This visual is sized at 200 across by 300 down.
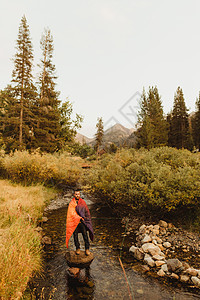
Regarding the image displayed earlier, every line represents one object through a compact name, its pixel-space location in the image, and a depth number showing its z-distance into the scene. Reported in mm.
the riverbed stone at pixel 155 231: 6661
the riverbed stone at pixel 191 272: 4359
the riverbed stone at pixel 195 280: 4116
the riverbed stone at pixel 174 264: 4598
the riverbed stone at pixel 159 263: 4914
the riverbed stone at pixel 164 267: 4666
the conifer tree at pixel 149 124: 25828
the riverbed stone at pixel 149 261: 4949
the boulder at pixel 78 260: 4836
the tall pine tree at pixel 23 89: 19983
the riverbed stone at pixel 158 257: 5095
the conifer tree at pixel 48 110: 21784
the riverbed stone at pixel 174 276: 4395
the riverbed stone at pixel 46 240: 6255
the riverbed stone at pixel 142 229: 6994
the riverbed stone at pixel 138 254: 5367
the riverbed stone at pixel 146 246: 5566
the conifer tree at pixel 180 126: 39828
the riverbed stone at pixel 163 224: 7123
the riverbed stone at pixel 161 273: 4542
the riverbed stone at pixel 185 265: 4614
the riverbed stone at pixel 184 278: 4268
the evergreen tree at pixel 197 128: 39381
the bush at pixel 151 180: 7020
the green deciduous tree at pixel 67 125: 23844
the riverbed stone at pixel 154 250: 5332
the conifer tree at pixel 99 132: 52469
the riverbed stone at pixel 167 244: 5900
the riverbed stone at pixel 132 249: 5742
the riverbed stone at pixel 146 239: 6110
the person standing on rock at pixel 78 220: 4971
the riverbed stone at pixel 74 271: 4570
